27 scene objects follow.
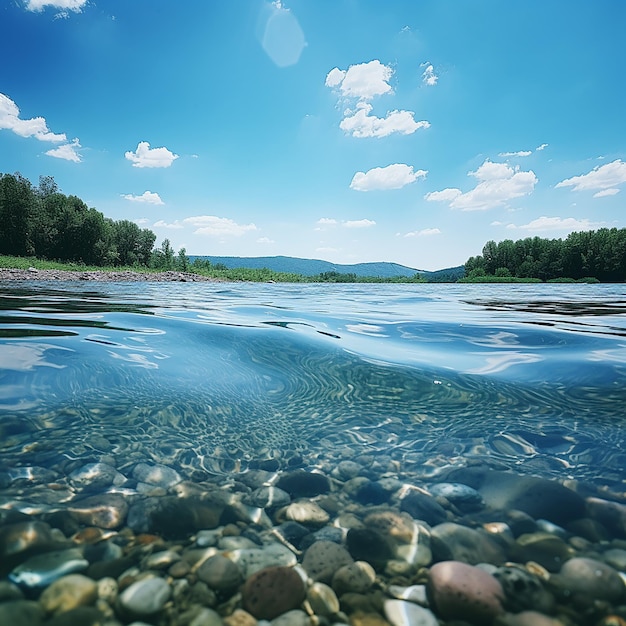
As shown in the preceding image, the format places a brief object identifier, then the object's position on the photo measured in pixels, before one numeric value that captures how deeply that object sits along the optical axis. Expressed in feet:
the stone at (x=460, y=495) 1.85
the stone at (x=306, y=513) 1.76
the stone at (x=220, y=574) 1.38
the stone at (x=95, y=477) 1.96
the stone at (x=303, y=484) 1.98
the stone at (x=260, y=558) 1.47
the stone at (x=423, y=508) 1.76
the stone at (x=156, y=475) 2.03
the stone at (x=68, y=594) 1.25
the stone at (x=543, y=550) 1.48
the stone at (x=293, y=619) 1.25
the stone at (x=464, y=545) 1.52
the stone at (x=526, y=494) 1.78
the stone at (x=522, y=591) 1.29
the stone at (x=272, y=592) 1.29
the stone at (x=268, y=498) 1.88
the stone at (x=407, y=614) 1.26
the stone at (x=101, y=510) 1.69
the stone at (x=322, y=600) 1.30
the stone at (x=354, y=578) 1.39
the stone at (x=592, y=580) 1.33
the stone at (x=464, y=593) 1.27
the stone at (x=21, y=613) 1.18
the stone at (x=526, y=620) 1.24
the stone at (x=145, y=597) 1.27
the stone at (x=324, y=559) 1.44
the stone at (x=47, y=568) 1.33
